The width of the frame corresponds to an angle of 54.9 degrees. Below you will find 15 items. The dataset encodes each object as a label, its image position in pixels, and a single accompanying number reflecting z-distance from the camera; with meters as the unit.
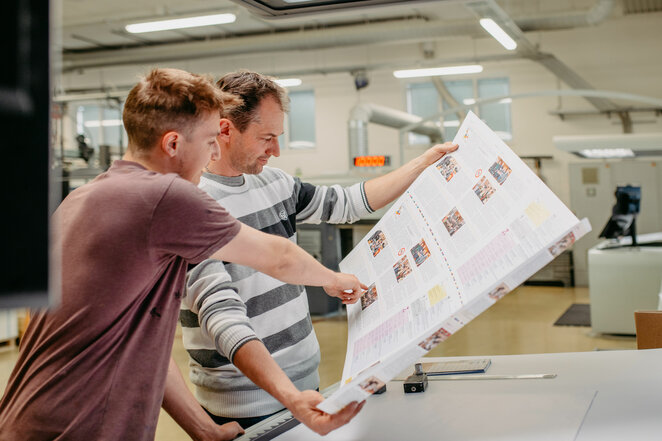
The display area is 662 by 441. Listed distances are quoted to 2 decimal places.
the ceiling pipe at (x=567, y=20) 9.41
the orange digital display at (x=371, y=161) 8.34
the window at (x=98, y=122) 15.21
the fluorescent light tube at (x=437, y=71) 10.36
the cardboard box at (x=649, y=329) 2.02
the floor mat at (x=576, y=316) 8.06
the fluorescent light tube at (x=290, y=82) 10.89
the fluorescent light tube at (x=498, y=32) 7.38
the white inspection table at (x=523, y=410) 1.25
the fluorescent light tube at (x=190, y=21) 7.77
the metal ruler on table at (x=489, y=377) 1.65
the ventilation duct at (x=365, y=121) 9.92
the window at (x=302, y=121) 14.10
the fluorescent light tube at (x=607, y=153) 6.71
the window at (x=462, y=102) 12.62
